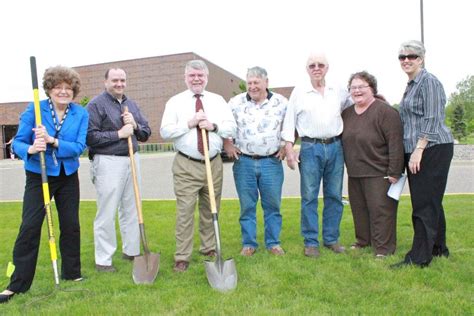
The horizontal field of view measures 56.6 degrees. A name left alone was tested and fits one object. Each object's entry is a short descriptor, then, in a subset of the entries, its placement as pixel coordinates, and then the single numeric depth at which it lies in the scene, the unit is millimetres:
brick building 53094
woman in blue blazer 3850
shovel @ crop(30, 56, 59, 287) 3719
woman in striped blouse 4125
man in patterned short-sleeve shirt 4789
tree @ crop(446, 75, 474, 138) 42062
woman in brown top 4520
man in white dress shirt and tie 4520
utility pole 17972
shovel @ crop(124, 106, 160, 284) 4145
